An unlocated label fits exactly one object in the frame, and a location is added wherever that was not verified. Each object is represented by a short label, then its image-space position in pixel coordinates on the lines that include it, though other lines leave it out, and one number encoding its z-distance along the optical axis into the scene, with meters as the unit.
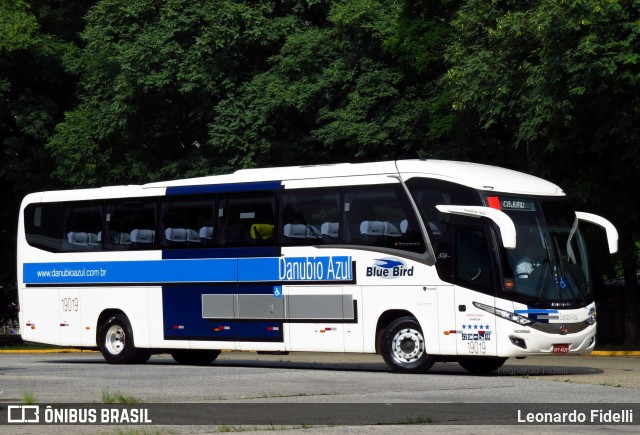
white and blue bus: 21.88
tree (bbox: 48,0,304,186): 38.78
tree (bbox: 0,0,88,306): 43.25
